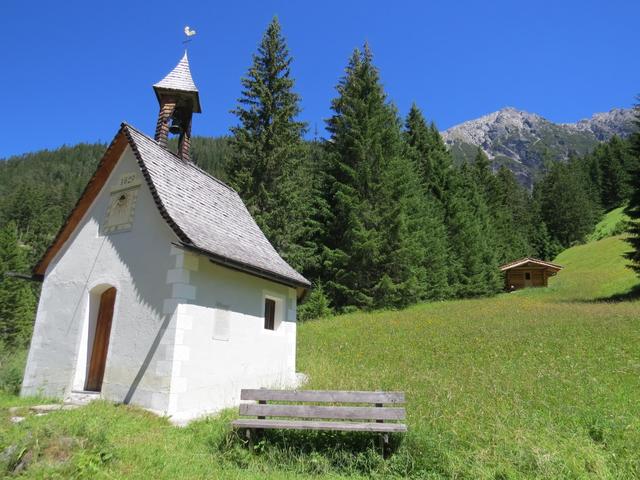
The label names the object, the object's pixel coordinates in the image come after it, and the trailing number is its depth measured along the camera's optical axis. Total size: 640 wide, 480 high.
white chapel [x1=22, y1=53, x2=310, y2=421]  8.67
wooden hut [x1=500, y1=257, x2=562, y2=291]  40.28
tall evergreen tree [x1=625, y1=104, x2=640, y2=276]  24.11
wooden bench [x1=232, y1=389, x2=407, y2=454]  5.95
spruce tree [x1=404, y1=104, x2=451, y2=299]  30.09
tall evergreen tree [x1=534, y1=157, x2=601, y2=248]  63.09
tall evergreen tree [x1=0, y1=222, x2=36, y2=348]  42.22
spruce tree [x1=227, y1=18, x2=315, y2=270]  24.53
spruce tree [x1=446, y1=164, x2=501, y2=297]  33.59
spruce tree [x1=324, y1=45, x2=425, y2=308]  25.48
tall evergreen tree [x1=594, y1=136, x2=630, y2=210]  69.31
